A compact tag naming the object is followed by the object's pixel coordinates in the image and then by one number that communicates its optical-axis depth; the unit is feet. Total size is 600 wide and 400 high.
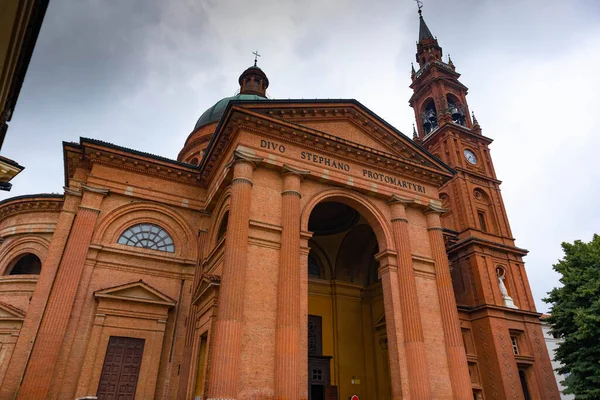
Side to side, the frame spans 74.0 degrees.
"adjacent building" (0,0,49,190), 10.67
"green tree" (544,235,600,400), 54.95
